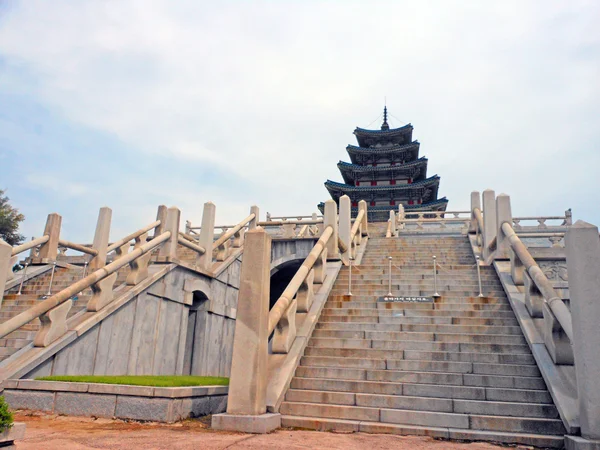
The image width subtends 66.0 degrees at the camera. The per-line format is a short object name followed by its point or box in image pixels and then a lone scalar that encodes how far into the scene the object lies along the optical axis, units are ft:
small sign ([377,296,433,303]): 29.17
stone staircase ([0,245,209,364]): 28.78
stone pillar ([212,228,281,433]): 17.43
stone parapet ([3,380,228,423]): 18.92
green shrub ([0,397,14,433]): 11.82
